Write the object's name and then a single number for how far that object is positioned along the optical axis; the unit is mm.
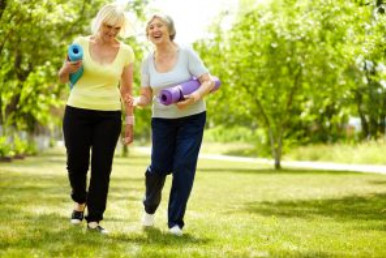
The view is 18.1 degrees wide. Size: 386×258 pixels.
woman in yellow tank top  11080
